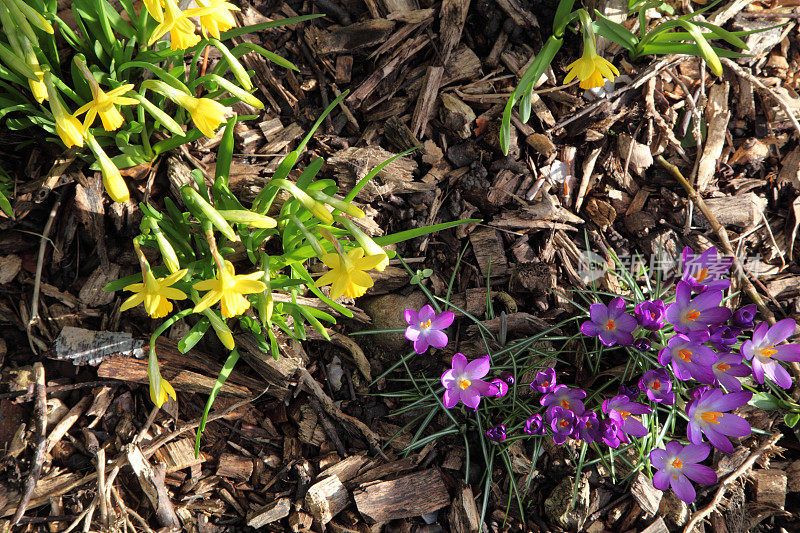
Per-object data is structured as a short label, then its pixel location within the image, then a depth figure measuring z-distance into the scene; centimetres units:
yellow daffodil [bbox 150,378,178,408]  102
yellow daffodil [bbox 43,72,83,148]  98
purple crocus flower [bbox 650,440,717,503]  104
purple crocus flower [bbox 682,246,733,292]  105
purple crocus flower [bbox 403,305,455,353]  107
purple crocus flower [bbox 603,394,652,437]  104
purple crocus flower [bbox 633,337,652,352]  105
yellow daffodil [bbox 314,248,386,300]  98
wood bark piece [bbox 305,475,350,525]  108
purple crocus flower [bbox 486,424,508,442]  107
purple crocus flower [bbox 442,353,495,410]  106
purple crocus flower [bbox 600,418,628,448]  104
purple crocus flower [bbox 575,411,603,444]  104
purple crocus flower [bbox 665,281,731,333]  104
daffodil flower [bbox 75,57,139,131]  98
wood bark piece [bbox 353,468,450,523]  108
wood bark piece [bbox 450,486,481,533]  109
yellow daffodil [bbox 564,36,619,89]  105
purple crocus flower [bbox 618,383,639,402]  105
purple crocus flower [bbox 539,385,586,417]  106
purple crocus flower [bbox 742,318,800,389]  105
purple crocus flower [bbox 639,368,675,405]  104
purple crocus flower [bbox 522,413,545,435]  106
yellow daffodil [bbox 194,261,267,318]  98
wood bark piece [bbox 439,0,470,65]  115
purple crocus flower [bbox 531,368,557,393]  106
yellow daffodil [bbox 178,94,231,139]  99
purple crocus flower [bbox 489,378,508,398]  105
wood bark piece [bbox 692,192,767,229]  117
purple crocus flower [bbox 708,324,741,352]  104
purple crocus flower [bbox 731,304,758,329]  104
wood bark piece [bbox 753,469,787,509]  111
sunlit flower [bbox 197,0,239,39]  99
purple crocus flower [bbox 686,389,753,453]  103
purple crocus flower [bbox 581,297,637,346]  104
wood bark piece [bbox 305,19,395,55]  114
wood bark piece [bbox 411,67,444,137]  115
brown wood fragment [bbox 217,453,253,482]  110
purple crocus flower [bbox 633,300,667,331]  103
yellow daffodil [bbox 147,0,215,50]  98
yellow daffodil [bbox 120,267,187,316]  99
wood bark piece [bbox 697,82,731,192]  117
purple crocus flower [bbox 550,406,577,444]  105
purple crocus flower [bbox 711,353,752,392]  103
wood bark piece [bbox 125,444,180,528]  107
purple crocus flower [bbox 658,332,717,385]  102
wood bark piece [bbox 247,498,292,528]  108
